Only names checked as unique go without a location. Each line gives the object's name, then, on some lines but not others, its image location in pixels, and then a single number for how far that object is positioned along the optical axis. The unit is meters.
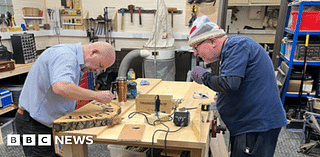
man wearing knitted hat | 1.15
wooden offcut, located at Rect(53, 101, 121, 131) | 1.26
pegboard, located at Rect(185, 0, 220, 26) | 4.00
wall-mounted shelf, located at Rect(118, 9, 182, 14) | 4.18
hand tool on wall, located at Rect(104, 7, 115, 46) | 4.24
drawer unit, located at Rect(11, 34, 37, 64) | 2.96
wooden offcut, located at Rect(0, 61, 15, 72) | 2.55
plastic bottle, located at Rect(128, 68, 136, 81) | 2.07
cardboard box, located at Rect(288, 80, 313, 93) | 2.97
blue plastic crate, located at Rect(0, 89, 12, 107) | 2.62
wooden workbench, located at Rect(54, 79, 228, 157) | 1.17
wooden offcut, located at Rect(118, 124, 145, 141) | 1.20
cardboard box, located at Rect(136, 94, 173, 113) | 1.54
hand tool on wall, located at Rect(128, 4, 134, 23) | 4.21
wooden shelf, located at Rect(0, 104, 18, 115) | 2.65
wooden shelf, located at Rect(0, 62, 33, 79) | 2.61
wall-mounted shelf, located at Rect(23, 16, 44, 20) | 3.81
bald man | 1.16
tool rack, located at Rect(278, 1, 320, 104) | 2.73
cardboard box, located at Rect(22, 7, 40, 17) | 3.78
